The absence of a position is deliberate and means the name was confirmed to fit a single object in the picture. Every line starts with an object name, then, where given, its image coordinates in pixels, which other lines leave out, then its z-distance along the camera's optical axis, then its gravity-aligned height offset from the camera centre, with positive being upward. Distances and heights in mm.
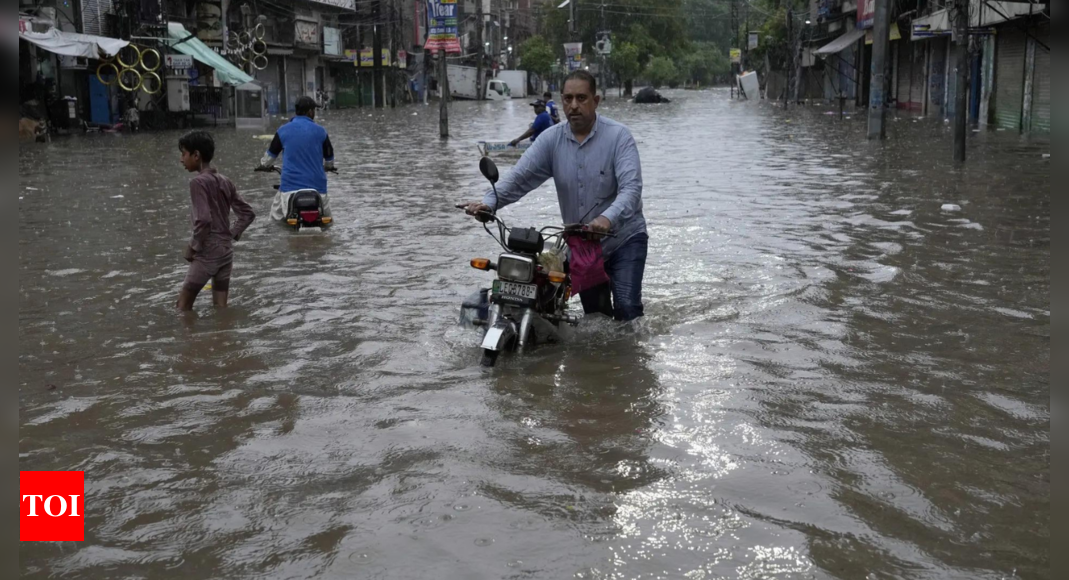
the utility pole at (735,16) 108600 +9296
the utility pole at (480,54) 77500 +3969
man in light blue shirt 6027 -398
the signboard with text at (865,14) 42722 +3733
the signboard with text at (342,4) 58525 +5833
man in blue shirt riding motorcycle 10914 -448
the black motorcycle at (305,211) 11375 -1034
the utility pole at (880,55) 22094 +1077
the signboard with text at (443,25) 25141 +1943
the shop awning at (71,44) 27453 +1742
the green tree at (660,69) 94125 +3416
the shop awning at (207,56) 35125 +1764
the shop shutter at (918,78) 40781 +1147
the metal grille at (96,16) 31953 +2797
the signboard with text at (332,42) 57906 +3645
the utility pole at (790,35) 49991 +3529
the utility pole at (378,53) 64188 +3330
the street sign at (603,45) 79688 +4665
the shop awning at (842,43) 47156 +2855
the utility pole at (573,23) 76369 +6142
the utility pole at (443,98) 25734 +281
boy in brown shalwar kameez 7184 -739
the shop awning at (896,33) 40250 +2770
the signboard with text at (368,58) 63438 +3019
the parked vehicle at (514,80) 83500 +2228
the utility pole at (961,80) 17609 +450
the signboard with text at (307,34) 53906 +3796
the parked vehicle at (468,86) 77125 +1667
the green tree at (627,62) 86312 +3683
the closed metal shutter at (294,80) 54500 +1502
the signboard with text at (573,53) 76750 +3937
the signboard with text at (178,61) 33906 +1532
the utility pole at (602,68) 82750 +3130
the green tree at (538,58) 89625 +4188
